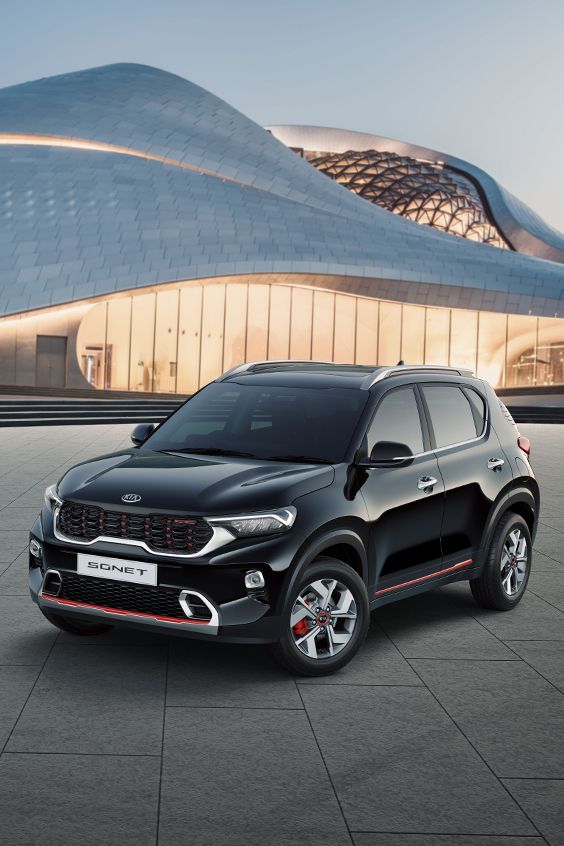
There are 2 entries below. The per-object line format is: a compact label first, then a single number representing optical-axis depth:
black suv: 4.87
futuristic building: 40.72
